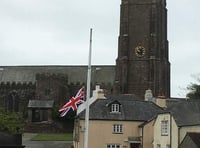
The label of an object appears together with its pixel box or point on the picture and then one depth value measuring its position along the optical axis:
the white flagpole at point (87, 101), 27.34
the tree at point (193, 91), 86.03
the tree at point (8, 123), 63.58
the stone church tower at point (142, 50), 94.69
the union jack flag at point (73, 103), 29.03
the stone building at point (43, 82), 101.04
